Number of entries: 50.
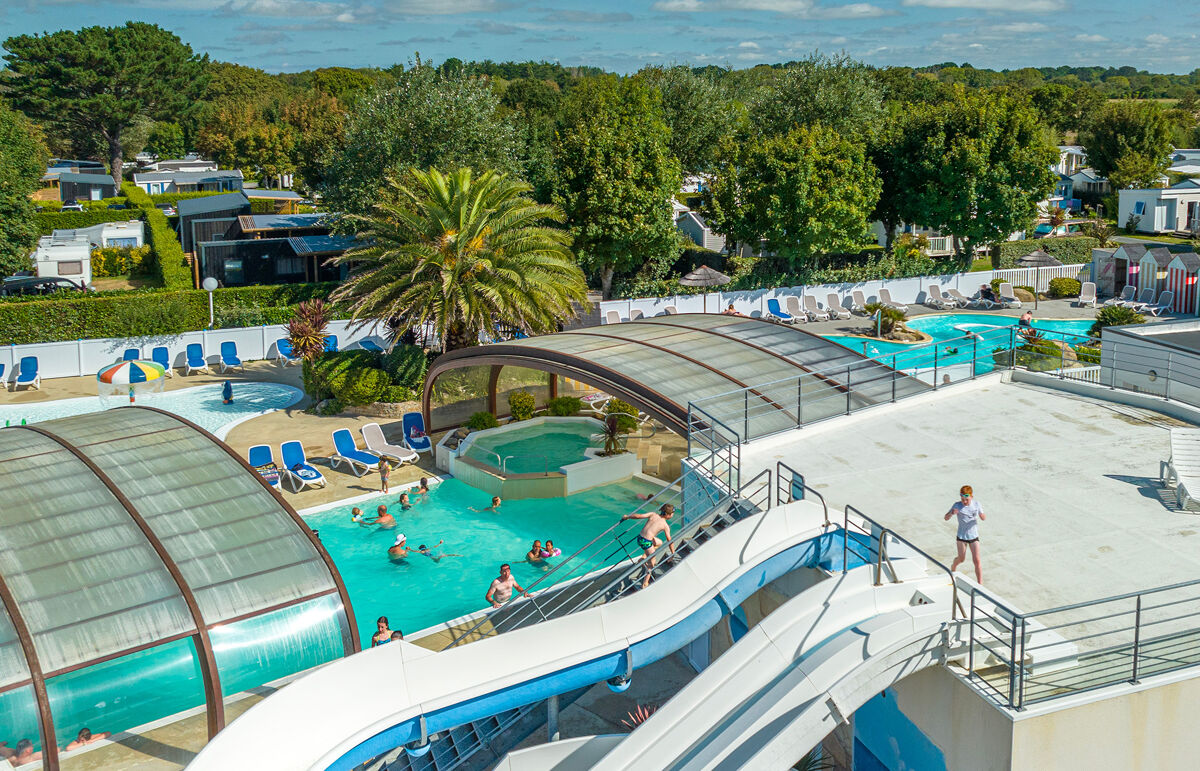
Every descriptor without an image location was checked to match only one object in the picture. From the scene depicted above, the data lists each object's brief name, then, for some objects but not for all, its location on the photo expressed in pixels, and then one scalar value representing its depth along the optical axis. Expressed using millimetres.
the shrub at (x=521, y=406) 28047
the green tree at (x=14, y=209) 43594
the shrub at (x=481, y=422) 27641
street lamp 37500
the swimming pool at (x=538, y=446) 25422
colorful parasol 31603
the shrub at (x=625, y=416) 26578
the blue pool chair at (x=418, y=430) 27859
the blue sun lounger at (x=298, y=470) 24953
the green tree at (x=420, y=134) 40531
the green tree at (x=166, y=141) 109000
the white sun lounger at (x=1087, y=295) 45062
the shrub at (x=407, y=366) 31578
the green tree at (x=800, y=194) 44906
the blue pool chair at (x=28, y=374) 34250
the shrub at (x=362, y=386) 30938
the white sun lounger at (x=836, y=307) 45462
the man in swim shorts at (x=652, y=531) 15252
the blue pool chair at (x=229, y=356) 37219
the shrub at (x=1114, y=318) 33781
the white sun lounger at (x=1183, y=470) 15602
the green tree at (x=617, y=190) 42750
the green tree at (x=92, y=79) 93250
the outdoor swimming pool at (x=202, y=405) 31375
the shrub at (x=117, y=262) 55562
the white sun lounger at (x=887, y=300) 47156
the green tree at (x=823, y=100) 56625
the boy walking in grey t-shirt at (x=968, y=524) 13198
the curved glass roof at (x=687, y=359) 20172
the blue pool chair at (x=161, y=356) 36688
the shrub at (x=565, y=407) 28344
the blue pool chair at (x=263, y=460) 25250
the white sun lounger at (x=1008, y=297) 46484
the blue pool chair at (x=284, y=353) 38281
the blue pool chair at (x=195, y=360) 36594
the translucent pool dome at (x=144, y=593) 11836
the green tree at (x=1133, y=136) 74250
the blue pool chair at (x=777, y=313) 45000
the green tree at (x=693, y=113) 65938
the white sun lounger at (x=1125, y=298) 43969
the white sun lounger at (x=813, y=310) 45125
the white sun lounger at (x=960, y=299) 47031
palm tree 29391
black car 44906
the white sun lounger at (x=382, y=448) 26625
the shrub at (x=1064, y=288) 47812
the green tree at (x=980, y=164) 45656
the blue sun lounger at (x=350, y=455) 26094
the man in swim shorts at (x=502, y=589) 17344
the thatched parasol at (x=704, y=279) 45438
